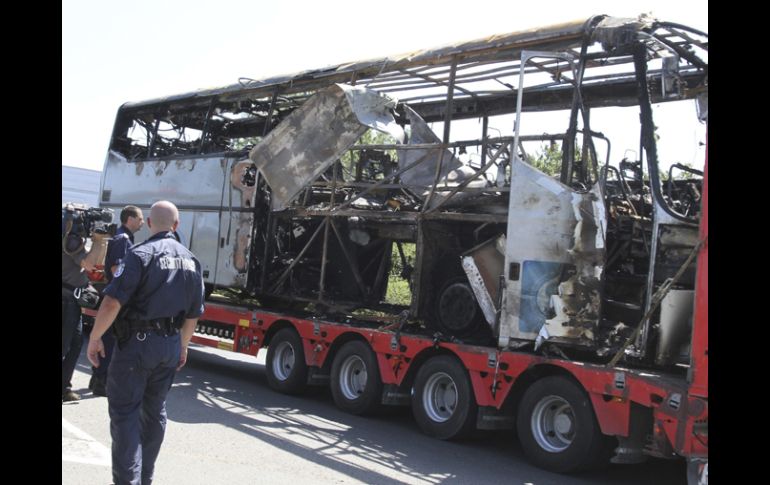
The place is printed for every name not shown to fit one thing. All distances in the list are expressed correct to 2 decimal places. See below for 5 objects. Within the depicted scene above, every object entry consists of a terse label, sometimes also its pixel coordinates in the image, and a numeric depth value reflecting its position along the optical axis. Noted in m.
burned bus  6.96
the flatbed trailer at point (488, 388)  6.12
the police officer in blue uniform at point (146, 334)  4.79
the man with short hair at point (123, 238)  7.79
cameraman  7.62
